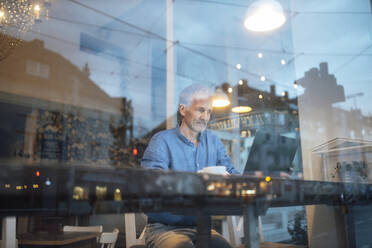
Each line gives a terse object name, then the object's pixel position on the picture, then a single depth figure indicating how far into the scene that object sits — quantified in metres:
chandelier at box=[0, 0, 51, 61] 2.47
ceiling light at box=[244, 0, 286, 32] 2.74
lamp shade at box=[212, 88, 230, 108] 3.07
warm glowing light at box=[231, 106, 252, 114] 2.20
